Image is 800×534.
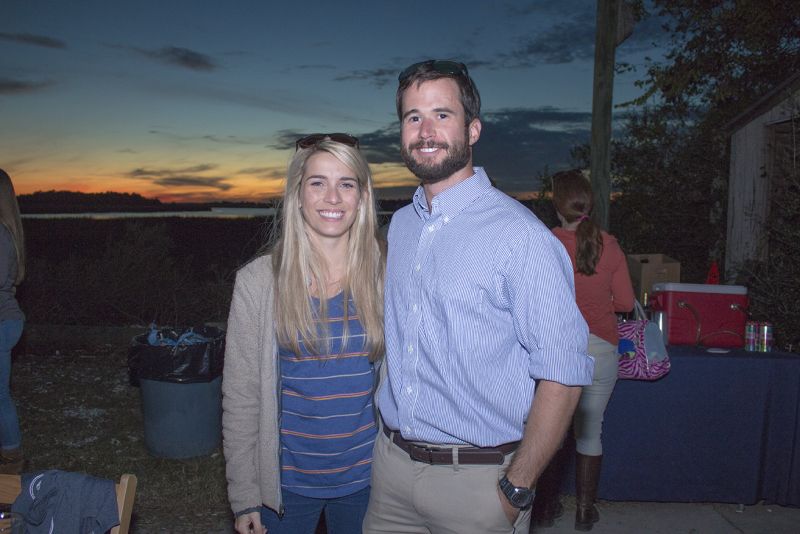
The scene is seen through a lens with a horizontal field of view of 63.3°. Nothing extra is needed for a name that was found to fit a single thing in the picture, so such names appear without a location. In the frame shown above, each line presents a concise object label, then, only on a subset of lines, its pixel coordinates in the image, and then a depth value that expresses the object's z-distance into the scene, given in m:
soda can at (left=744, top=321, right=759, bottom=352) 4.42
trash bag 5.05
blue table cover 4.26
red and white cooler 4.49
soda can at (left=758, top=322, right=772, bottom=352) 4.39
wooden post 5.42
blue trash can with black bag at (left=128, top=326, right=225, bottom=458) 5.08
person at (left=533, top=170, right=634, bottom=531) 3.87
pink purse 4.13
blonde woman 2.31
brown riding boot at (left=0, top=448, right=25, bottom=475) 4.69
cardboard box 5.45
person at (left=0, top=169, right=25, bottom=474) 4.61
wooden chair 2.04
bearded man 2.01
